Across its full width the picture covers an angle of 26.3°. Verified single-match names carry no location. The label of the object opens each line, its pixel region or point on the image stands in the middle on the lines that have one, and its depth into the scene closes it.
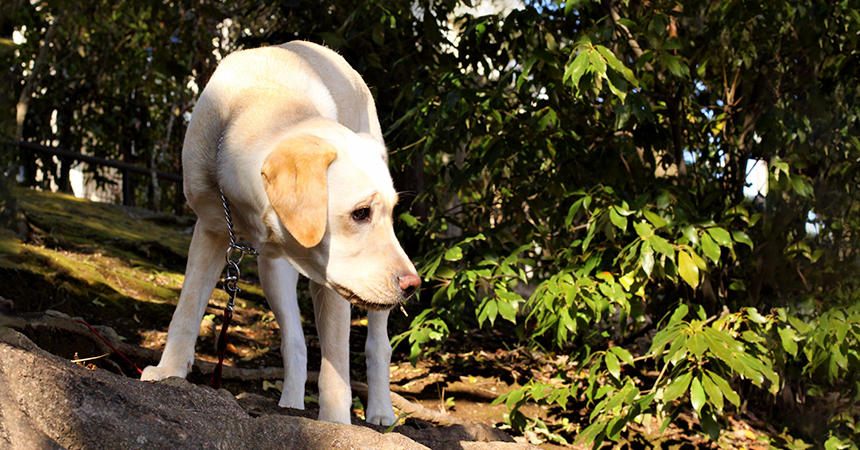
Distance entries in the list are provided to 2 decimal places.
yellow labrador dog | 2.25
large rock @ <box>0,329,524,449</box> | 1.93
